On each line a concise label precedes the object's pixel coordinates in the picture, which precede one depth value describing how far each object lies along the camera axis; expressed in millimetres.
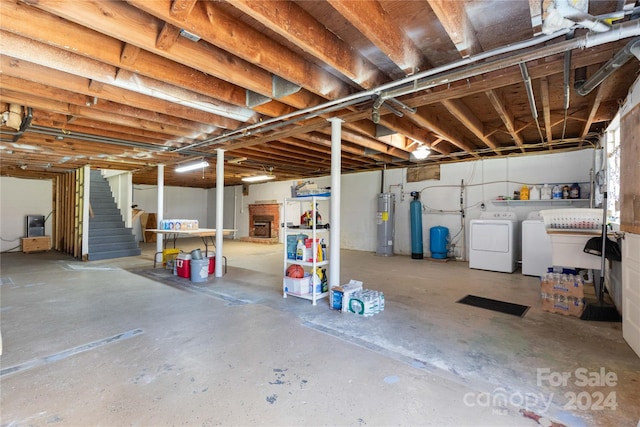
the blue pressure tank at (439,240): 6988
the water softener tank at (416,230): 7242
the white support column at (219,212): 5277
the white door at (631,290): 2369
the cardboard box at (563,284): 3297
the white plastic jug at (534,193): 5906
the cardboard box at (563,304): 3258
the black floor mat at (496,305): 3437
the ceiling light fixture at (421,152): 5664
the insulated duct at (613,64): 1960
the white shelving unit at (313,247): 3700
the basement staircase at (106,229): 7423
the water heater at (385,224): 7770
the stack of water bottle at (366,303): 3273
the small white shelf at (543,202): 5649
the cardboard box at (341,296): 3406
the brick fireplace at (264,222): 11008
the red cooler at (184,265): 5129
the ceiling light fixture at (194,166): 6362
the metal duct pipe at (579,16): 1629
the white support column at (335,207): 3721
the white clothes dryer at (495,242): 5586
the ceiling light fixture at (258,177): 9258
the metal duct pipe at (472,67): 1879
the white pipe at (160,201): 6925
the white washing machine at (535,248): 5195
